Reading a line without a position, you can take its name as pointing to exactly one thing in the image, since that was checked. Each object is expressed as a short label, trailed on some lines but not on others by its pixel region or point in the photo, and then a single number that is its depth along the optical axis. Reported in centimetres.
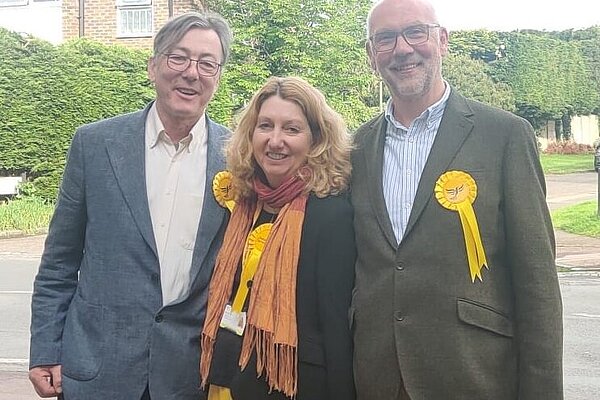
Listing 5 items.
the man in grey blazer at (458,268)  258
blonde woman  276
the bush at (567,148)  4244
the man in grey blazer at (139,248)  288
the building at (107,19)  2458
